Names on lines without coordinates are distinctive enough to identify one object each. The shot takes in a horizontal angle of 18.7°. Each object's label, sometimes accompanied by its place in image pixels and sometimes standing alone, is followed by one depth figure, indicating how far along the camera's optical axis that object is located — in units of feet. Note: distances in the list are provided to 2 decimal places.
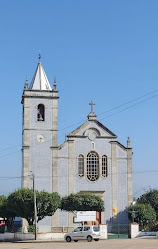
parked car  125.49
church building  168.96
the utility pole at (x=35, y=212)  135.47
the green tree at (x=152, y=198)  200.84
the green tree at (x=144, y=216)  159.63
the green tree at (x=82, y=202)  157.69
